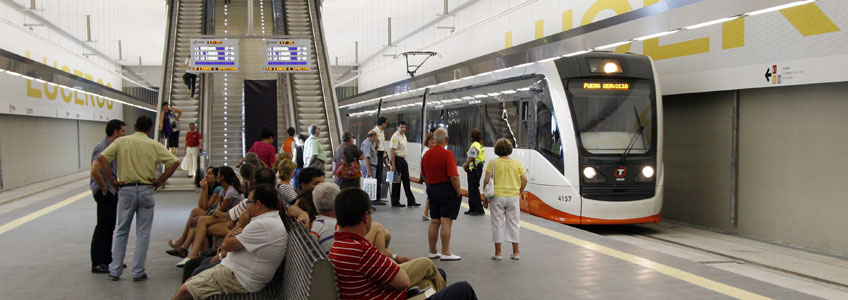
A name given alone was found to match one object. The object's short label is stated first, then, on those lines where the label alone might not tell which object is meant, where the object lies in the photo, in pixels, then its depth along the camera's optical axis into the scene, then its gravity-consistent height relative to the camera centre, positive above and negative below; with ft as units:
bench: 12.44 -2.63
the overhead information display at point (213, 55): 60.34 +6.90
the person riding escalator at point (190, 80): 65.26 +5.16
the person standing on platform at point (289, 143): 46.73 -0.50
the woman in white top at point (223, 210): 24.43 -2.68
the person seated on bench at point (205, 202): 26.43 -2.60
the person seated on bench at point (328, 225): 18.15 -2.40
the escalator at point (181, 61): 59.38 +7.33
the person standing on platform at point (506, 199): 27.14 -2.43
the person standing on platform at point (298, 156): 47.77 -1.38
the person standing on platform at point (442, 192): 27.20 -2.18
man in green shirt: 23.04 -1.55
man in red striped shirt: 13.20 -2.40
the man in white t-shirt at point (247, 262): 16.33 -3.01
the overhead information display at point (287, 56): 61.82 +7.03
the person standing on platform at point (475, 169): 39.99 -1.93
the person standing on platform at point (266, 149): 39.43 -0.76
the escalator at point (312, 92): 63.67 +4.27
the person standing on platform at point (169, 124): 54.03 +0.89
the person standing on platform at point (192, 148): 55.83 -1.00
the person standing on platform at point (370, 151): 44.70 -0.97
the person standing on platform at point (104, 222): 24.39 -3.02
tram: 39.40 -0.18
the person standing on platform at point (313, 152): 42.23 -0.99
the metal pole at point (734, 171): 41.60 -2.08
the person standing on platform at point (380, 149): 46.21 -0.87
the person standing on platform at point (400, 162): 45.24 -1.69
